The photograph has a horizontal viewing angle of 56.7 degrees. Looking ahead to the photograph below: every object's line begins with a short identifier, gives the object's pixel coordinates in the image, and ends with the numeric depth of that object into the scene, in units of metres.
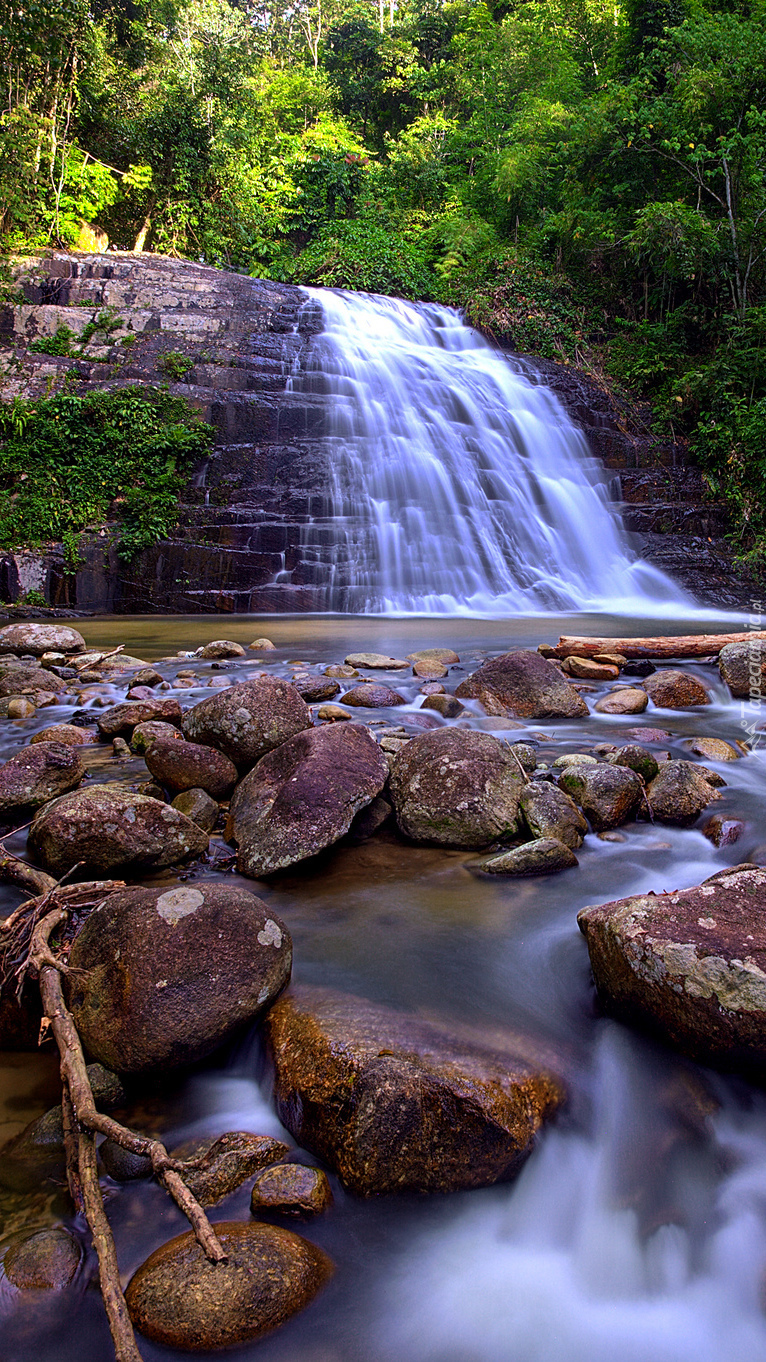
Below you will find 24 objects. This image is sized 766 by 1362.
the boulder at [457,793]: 3.19
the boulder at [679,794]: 3.39
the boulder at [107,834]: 2.74
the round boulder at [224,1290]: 1.39
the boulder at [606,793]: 3.34
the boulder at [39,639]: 6.72
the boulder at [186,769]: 3.52
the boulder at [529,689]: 4.98
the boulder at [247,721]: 3.78
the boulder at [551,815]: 3.18
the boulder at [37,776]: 3.27
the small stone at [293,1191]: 1.64
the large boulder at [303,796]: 2.96
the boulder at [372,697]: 5.16
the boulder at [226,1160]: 1.66
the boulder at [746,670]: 5.45
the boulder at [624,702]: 5.07
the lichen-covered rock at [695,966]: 1.92
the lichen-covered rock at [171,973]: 1.94
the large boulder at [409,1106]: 1.73
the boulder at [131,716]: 4.38
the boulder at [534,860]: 2.96
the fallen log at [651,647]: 6.38
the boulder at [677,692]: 5.33
